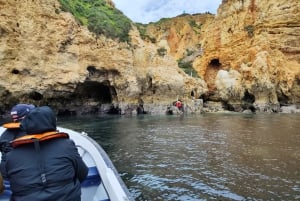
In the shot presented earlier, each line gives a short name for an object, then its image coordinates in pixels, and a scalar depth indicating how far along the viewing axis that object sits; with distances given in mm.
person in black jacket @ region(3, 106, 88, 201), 1939
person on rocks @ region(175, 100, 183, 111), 23585
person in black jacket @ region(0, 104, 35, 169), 2858
